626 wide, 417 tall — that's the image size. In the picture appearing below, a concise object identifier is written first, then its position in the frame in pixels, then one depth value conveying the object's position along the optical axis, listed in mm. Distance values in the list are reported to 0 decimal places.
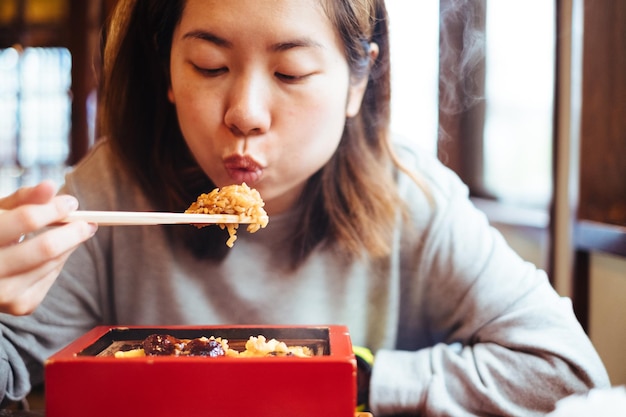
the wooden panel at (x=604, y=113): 979
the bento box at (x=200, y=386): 660
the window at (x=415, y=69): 1008
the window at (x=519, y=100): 1076
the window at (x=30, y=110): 1159
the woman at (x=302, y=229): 880
